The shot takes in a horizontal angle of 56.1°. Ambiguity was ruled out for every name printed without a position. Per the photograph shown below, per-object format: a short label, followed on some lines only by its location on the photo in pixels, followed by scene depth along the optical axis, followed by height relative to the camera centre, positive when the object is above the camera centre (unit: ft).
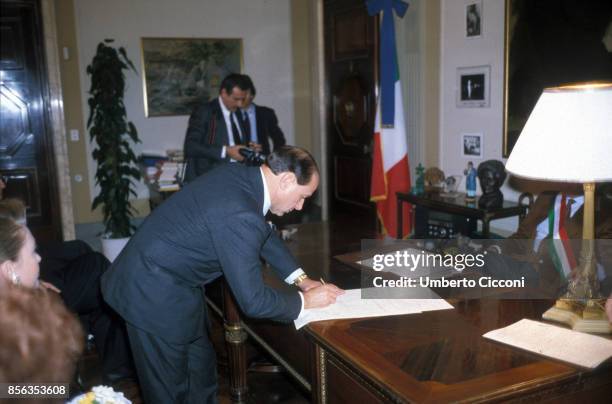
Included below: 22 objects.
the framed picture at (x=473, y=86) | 14.07 +0.92
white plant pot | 17.46 -3.35
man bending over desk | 5.64 -1.41
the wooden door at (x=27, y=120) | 17.71 +0.52
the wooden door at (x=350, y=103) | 18.03 +0.79
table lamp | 5.12 -0.31
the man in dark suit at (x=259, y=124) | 14.53 +0.14
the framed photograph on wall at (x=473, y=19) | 14.05 +2.55
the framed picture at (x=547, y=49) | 11.32 +1.49
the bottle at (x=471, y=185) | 13.56 -1.45
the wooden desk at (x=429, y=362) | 4.44 -1.98
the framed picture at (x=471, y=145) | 14.55 -0.56
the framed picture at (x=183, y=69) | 20.18 +2.22
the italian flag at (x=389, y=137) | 15.51 -0.31
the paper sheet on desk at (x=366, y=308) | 5.84 -1.89
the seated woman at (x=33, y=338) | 2.66 -0.96
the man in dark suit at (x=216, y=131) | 13.85 +0.00
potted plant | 17.02 +0.02
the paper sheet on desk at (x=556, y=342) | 4.83 -1.95
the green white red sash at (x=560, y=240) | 8.89 -2.08
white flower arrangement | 4.59 -2.11
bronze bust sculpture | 12.69 -1.35
